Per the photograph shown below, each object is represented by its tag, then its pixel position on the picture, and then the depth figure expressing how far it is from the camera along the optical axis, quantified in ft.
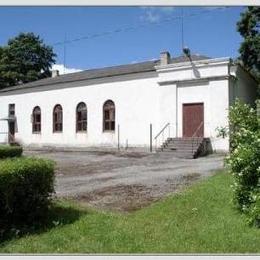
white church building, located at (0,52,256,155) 54.93
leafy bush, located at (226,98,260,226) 19.05
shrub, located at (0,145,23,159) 38.92
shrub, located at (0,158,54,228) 16.95
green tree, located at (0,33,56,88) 86.05
